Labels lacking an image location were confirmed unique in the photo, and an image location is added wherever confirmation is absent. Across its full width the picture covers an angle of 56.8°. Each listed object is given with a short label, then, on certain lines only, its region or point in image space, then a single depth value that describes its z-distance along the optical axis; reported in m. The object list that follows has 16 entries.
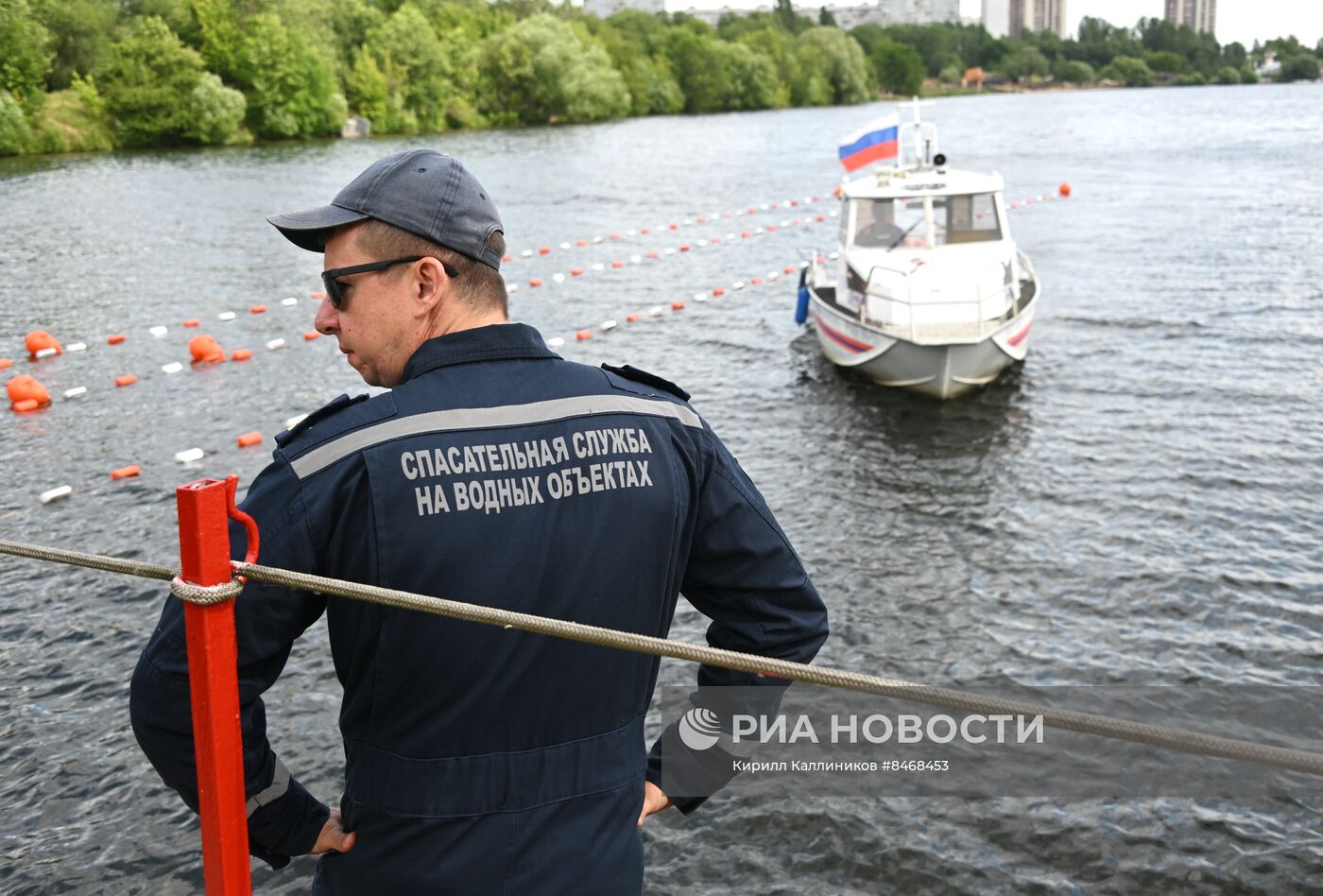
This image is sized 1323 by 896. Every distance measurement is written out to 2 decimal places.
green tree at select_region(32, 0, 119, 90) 63.94
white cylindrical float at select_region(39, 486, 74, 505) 12.65
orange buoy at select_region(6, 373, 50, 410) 15.91
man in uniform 2.32
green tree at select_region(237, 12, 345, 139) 68.31
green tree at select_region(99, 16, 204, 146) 62.22
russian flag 18.22
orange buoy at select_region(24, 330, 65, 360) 18.89
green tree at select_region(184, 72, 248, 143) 63.56
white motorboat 15.98
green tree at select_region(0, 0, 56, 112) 59.50
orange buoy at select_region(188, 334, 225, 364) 18.52
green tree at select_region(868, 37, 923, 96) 146.38
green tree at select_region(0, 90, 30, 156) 55.22
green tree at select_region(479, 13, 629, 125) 83.81
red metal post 2.28
